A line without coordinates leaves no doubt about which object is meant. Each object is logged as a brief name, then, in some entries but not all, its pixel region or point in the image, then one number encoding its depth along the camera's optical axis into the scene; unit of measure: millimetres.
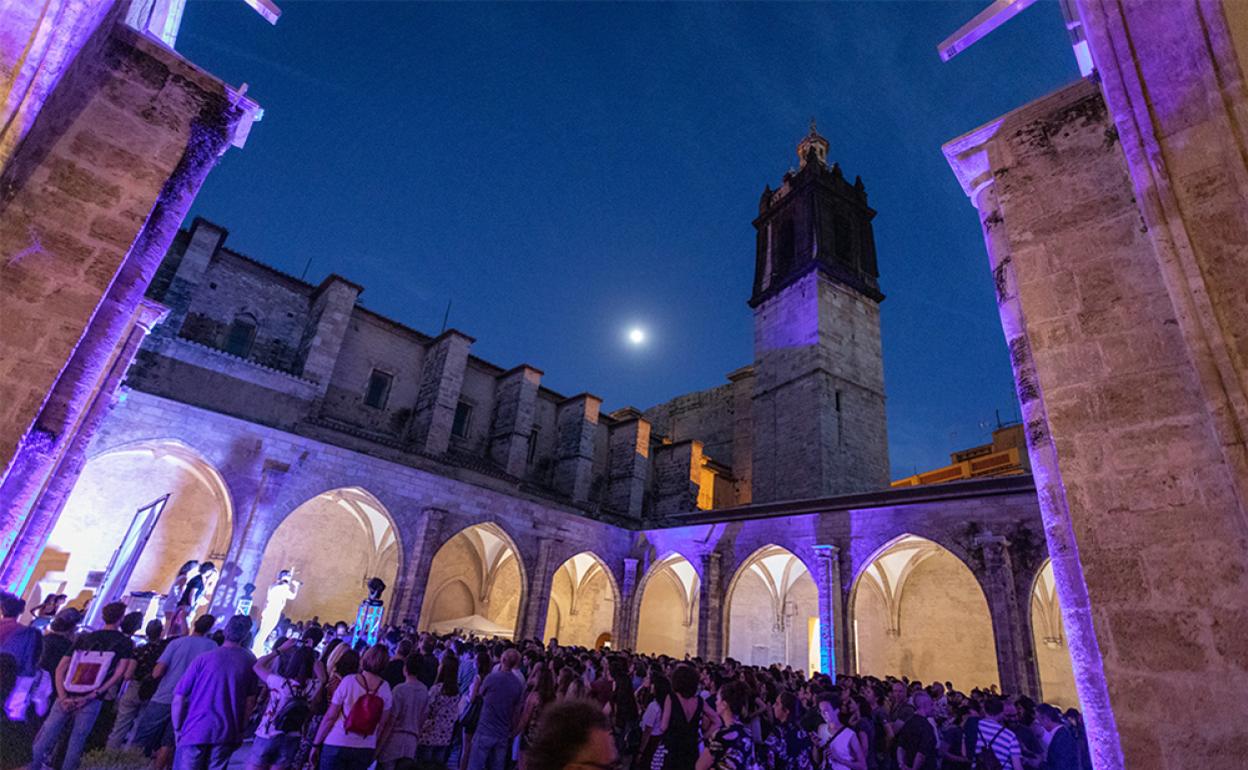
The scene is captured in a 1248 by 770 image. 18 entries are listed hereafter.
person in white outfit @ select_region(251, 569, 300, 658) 10445
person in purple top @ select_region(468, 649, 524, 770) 4844
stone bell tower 21375
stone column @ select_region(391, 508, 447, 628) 14352
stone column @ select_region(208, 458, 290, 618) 11891
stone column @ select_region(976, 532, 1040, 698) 11133
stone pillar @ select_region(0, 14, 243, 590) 2867
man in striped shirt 4656
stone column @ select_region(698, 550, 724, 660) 16156
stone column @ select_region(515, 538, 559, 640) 16594
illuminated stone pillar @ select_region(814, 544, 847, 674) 13719
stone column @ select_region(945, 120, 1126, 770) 2732
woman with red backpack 3598
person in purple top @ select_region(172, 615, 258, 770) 3434
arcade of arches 13672
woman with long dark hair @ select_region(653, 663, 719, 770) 4039
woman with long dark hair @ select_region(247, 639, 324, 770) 3926
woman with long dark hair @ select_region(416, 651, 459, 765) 5090
